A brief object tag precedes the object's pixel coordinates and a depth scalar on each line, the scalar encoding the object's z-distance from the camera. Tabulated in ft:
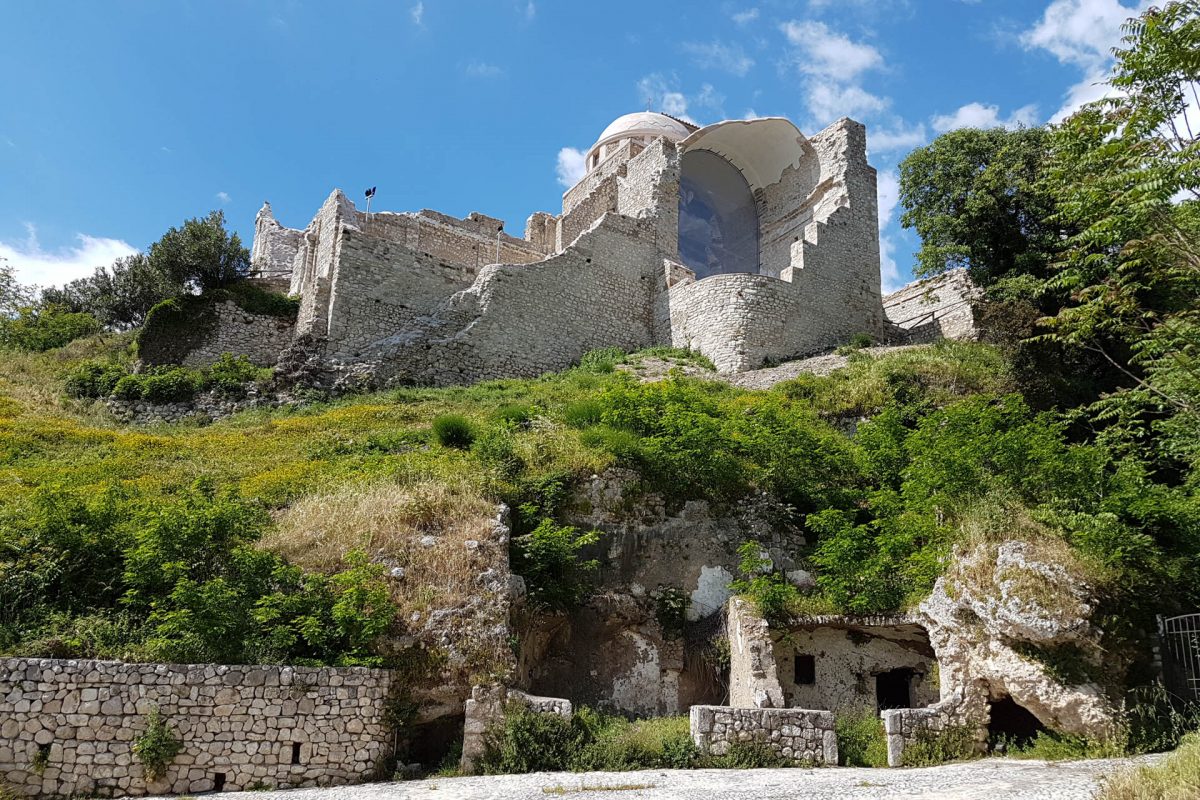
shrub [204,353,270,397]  68.64
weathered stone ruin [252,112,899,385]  76.02
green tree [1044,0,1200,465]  36.60
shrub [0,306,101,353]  89.66
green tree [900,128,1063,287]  73.72
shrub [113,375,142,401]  67.82
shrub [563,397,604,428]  53.48
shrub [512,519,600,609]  41.06
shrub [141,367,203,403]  67.56
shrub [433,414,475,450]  51.44
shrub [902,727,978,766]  33.37
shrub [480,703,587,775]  31.76
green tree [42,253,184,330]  105.40
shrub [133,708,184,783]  29.30
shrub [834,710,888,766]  33.96
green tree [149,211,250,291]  86.99
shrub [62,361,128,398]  69.21
